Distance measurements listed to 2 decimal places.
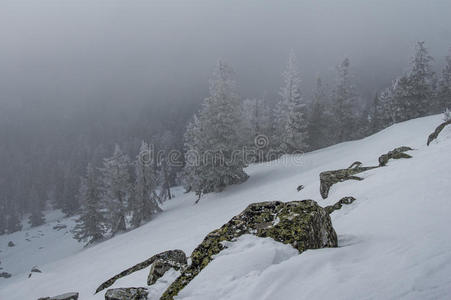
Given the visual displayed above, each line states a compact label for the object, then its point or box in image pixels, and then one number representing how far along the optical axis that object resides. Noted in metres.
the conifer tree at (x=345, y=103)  44.22
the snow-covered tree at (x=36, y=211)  73.95
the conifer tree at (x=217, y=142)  26.88
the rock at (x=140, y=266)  6.88
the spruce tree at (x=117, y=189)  33.97
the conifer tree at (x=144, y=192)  32.51
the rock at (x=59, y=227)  62.29
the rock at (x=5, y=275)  41.77
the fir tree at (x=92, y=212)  35.28
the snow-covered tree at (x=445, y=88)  44.75
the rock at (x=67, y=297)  8.95
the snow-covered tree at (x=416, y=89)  36.19
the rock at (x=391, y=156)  13.44
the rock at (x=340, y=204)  8.89
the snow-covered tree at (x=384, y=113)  41.72
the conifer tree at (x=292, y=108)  38.06
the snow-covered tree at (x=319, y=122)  47.06
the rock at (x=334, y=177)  12.92
